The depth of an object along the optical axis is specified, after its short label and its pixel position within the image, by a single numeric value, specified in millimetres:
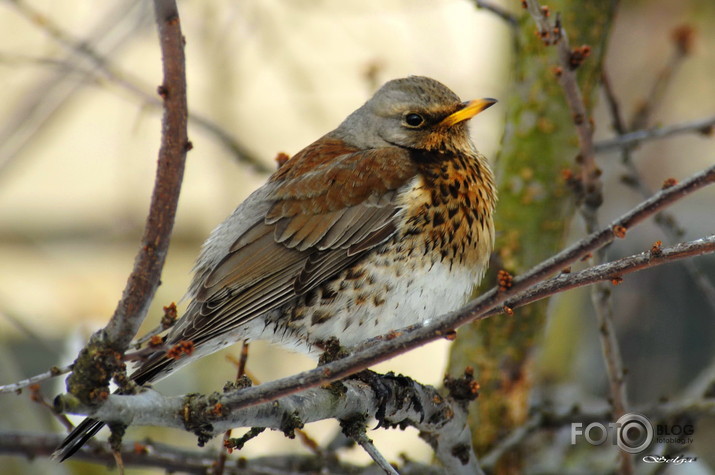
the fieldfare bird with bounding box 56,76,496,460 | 7562
